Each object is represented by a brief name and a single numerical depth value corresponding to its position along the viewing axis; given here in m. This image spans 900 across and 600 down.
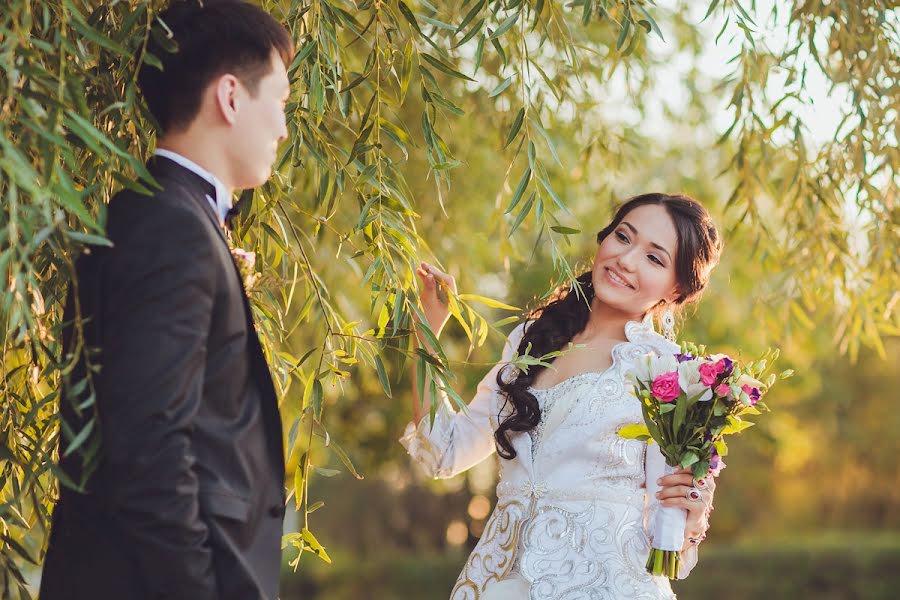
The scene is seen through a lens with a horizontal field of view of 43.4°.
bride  2.58
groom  1.64
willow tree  1.86
